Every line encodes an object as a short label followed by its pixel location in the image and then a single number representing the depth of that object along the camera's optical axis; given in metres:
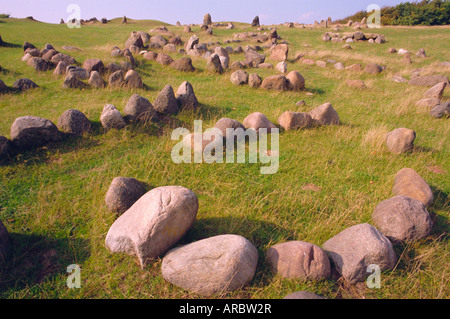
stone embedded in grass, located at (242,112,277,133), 7.14
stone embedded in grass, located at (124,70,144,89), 10.03
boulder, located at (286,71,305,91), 11.02
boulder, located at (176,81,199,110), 8.40
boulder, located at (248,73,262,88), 11.06
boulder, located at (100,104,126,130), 6.61
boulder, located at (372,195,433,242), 3.88
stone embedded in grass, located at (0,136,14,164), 5.30
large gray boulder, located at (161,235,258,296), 3.12
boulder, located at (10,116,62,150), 5.57
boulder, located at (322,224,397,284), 3.35
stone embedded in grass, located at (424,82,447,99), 10.33
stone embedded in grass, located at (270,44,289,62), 16.73
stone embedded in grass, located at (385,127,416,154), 6.33
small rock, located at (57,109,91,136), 6.28
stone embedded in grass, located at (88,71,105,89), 9.68
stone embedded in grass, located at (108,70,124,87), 9.73
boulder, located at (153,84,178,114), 7.89
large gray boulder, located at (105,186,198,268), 3.42
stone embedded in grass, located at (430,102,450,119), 8.71
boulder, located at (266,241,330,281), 3.29
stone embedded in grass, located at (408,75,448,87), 12.37
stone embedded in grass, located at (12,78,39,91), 9.12
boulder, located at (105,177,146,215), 4.33
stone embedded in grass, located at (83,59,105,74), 10.93
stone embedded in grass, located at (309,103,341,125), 7.73
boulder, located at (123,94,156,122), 7.04
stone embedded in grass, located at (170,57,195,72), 13.07
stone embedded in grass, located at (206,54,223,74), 12.94
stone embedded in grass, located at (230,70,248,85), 11.50
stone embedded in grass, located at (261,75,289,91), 10.75
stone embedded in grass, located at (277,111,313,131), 7.38
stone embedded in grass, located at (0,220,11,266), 3.43
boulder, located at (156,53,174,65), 13.67
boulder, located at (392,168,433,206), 4.62
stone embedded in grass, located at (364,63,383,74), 14.46
